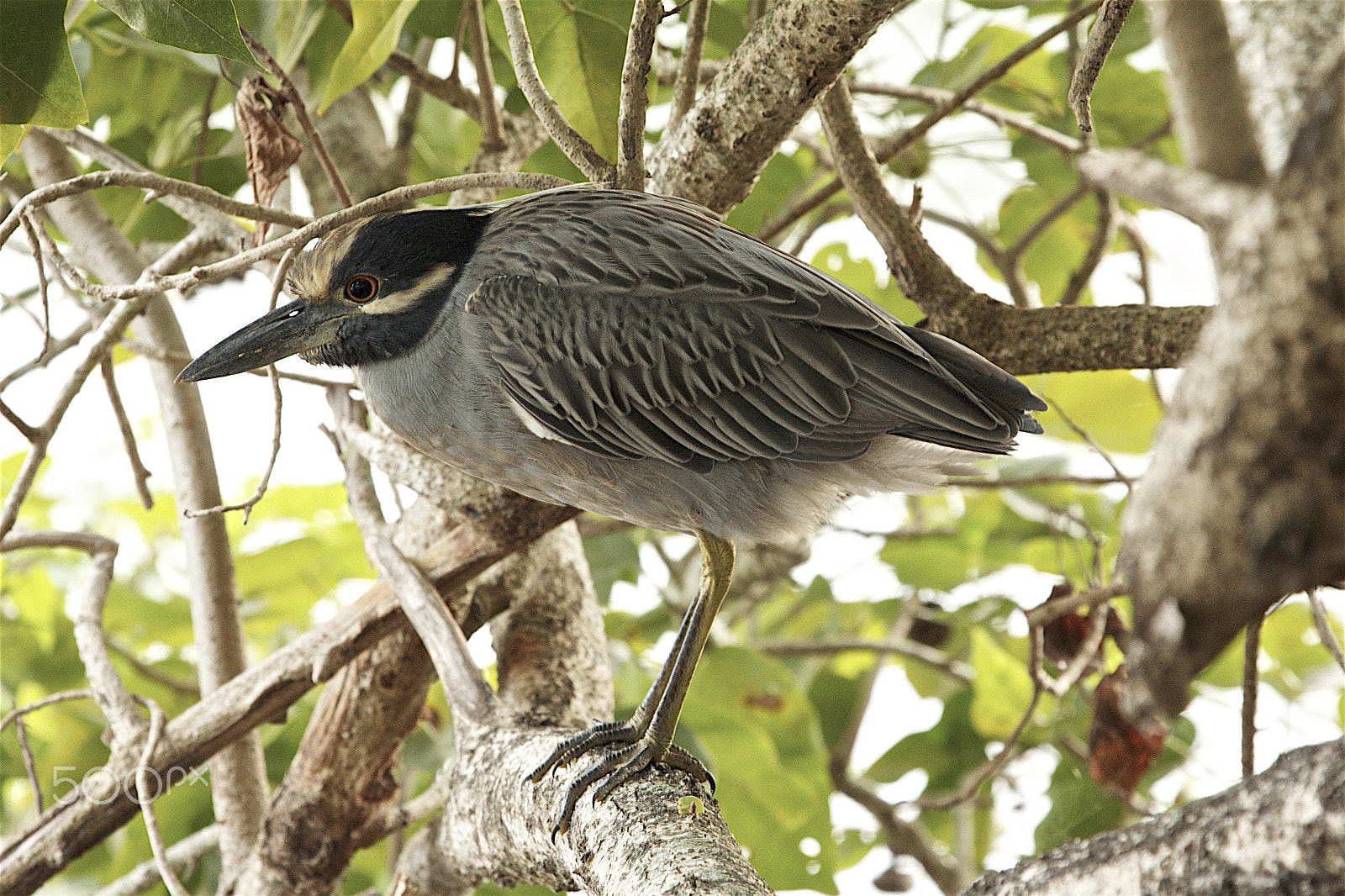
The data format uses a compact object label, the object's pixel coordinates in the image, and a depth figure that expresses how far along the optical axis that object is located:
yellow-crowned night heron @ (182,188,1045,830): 11.15
